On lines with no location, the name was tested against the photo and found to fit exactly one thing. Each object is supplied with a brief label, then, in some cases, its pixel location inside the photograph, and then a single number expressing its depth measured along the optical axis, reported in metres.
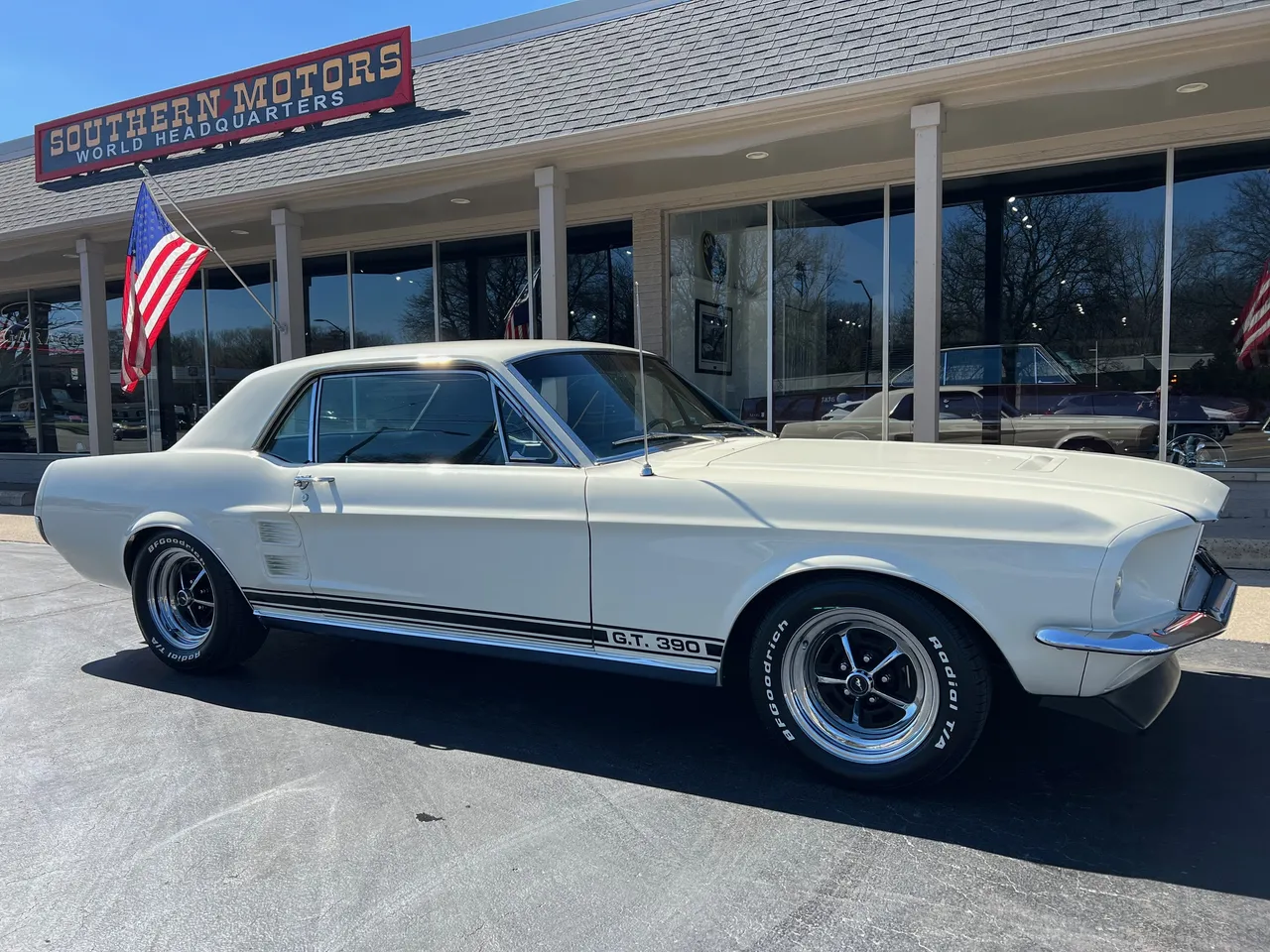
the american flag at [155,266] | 8.80
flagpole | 8.78
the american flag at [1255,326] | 8.38
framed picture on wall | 10.84
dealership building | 6.97
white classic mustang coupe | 2.79
